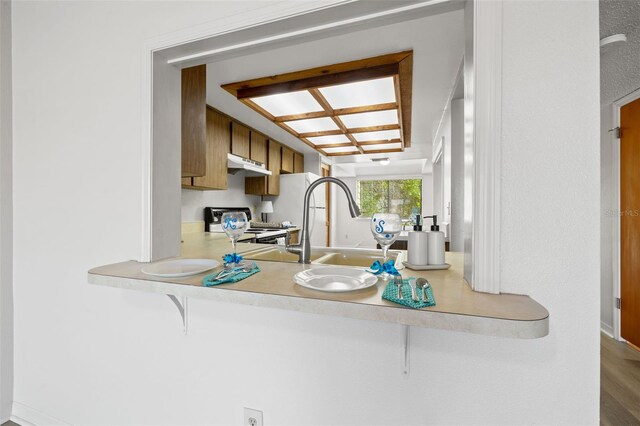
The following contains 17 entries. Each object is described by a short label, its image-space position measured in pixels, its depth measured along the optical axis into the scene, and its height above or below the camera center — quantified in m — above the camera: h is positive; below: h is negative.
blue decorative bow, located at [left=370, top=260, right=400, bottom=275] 0.94 -0.19
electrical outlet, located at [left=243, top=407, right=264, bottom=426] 1.13 -0.82
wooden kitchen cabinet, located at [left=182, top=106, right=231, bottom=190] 2.94 +0.67
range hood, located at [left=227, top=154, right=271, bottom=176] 3.28 +0.59
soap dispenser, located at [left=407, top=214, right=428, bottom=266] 1.14 -0.14
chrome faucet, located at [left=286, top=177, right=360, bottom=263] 1.26 -0.09
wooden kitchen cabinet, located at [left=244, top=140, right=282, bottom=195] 4.36 +0.51
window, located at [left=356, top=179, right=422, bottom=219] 7.70 +0.52
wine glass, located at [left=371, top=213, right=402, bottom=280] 1.03 -0.05
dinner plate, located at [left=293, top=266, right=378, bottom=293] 0.82 -0.21
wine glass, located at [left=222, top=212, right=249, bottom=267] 1.15 -0.04
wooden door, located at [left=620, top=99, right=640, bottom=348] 2.42 -0.07
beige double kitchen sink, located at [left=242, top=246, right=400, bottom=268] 1.54 -0.24
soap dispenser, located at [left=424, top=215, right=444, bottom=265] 1.14 -0.14
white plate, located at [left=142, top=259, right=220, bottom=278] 0.98 -0.21
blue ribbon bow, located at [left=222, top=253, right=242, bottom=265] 1.09 -0.18
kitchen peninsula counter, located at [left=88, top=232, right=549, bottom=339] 0.63 -0.23
